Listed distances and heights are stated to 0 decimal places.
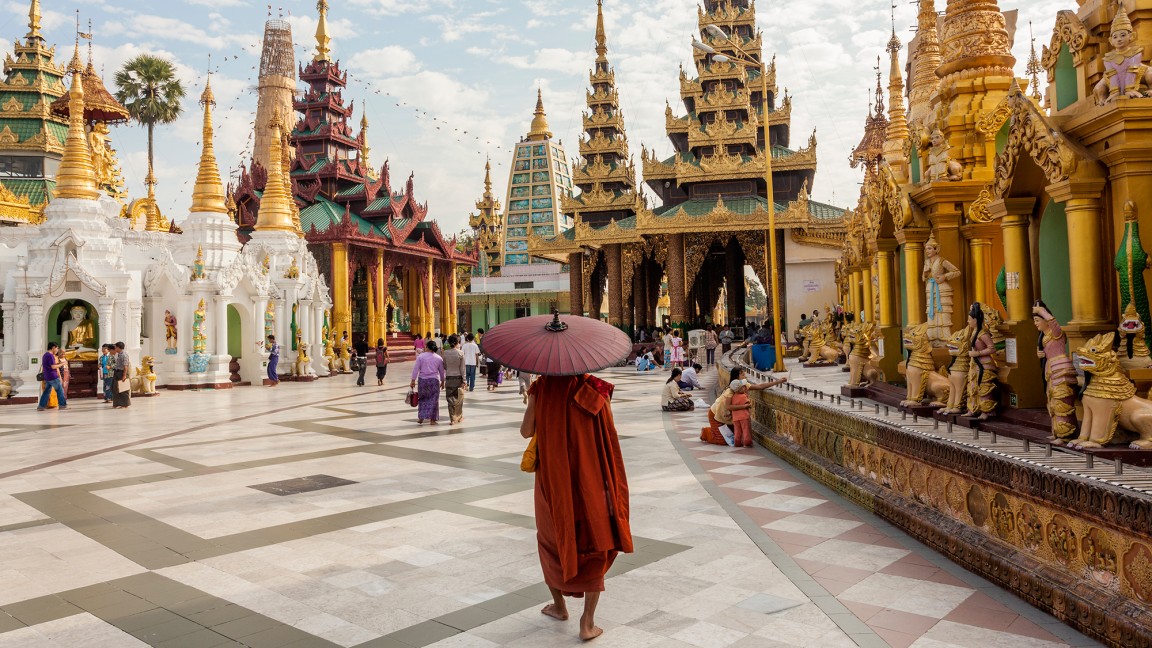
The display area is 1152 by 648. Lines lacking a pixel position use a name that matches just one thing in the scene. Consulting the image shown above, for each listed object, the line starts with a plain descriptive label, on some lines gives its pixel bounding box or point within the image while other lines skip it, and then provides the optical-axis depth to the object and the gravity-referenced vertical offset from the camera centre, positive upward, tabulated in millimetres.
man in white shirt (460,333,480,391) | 18578 -285
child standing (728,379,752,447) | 9930 -1054
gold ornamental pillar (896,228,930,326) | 8195 +599
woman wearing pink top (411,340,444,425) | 12414 -569
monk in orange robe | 3912 -767
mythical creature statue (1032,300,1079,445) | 4891 -341
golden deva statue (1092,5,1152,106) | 4863 +1581
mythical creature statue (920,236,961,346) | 7180 +348
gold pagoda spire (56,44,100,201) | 19828 +4864
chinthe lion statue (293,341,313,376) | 24828 -505
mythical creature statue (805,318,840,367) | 16906 -351
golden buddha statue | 18859 +453
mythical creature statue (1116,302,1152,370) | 4712 -137
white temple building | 18562 +1691
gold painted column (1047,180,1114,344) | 5180 +422
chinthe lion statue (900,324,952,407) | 6992 -419
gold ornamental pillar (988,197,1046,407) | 5871 +207
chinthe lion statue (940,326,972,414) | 6289 -356
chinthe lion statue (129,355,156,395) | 18891 -670
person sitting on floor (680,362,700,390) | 15172 -868
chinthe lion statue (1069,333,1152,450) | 4465 -451
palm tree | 39312 +13091
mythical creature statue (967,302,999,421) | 5996 -314
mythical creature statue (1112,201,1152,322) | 4848 +341
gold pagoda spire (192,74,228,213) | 23328 +5032
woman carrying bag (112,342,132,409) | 16125 -610
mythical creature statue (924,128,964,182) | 7688 +1614
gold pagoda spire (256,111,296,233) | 26609 +4983
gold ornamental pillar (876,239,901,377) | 9148 +249
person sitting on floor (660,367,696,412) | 14000 -1132
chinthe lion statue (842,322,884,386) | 9352 -353
